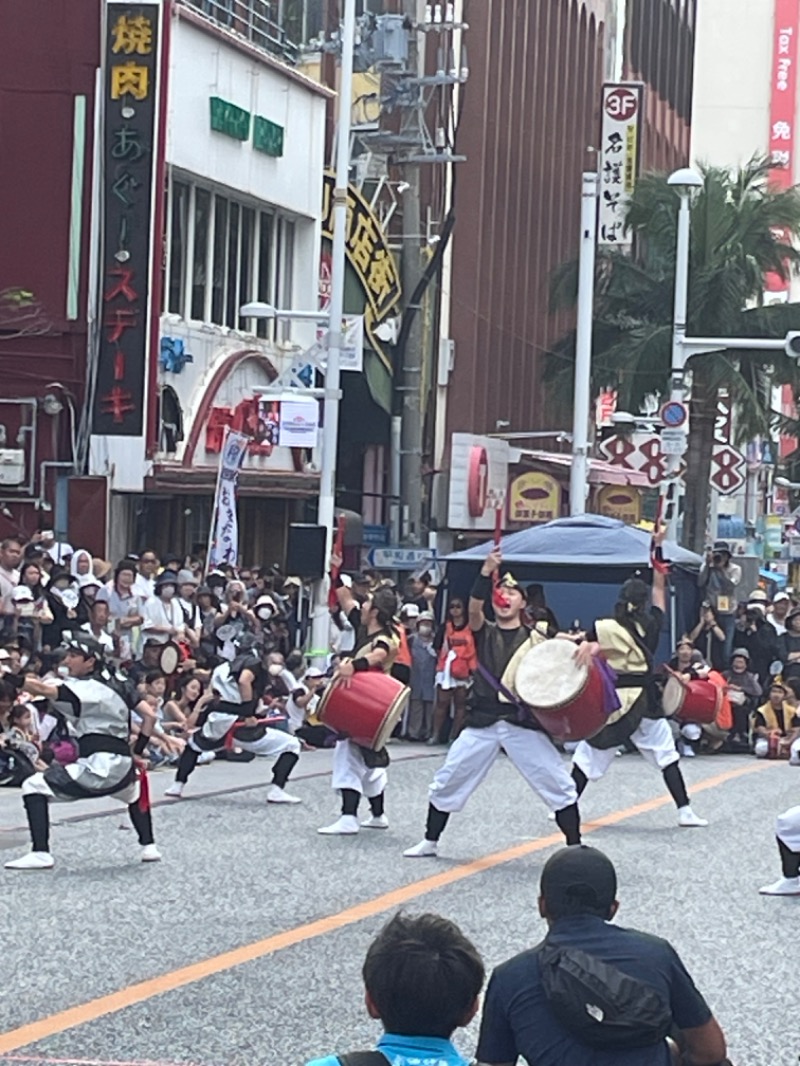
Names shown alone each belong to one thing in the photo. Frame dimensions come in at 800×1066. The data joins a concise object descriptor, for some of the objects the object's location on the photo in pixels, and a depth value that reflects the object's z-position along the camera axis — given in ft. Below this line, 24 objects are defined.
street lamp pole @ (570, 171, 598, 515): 121.39
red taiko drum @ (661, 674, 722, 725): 68.64
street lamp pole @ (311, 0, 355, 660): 97.40
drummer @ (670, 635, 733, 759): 79.51
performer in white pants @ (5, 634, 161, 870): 44.50
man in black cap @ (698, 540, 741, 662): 99.40
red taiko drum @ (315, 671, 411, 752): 51.16
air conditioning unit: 97.35
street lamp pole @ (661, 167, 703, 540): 122.31
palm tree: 142.20
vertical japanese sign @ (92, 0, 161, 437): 97.66
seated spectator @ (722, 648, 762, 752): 89.04
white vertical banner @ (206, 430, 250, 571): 92.43
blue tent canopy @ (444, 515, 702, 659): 95.04
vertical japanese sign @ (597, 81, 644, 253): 153.99
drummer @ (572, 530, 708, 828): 53.88
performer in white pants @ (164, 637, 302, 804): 57.11
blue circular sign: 120.67
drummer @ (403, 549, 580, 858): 46.57
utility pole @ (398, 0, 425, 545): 113.60
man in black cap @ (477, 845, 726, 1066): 17.39
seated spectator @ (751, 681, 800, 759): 86.58
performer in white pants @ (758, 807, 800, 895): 43.34
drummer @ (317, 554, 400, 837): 51.49
